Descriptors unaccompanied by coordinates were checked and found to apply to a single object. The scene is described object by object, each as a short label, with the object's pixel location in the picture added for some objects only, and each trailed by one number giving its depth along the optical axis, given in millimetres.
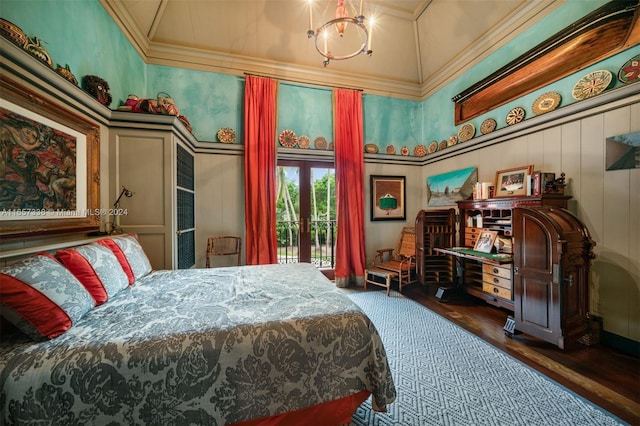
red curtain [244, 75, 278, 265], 3666
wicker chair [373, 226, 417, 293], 3750
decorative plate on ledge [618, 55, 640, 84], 2025
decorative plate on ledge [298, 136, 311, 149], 4043
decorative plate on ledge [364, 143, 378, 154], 4348
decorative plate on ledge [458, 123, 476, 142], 3571
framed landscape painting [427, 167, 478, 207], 3620
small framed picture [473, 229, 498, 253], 2918
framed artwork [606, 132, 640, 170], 2027
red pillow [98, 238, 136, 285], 1874
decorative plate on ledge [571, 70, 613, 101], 2203
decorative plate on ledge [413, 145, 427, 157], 4551
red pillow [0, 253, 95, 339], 1077
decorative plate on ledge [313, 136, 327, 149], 4125
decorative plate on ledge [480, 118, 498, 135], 3262
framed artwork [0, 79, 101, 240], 1436
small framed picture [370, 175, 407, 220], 4418
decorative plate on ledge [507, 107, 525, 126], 2924
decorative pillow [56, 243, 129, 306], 1454
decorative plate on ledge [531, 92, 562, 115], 2577
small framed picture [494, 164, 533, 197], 2762
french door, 4148
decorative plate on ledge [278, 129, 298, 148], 3971
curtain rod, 3929
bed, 958
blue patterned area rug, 1442
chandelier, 3558
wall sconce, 2375
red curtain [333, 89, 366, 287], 4086
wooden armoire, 2014
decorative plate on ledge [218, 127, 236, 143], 3666
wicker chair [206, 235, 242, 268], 3607
